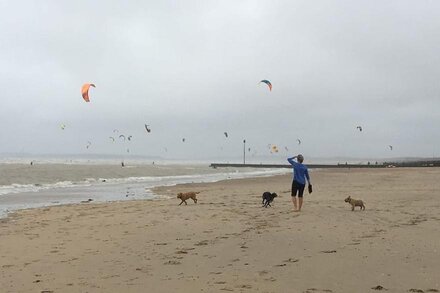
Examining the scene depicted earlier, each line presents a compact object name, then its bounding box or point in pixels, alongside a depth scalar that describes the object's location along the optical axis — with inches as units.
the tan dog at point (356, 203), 521.3
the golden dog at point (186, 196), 655.8
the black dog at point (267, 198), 592.4
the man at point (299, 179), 533.6
